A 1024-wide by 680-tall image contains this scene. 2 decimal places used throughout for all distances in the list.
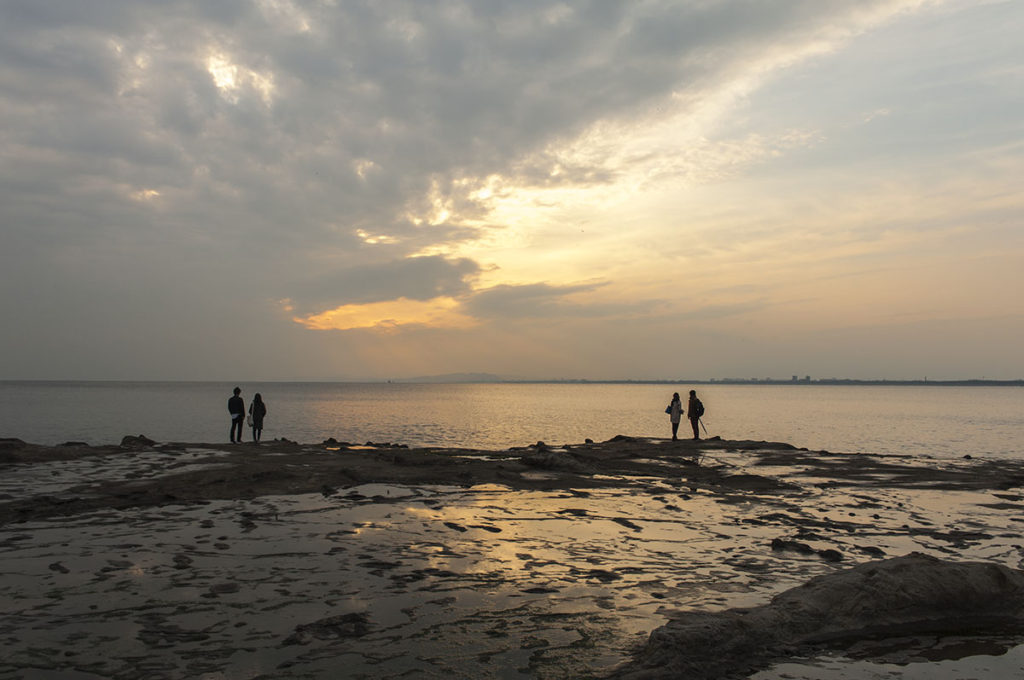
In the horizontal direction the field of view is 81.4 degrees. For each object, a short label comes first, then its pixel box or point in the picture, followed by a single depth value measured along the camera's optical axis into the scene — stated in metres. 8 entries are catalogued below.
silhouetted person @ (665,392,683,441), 34.25
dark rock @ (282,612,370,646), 6.89
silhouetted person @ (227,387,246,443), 31.46
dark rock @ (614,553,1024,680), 6.43
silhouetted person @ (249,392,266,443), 31.41
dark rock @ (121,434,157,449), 28.37
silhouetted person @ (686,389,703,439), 34.03
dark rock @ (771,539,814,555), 11.16
